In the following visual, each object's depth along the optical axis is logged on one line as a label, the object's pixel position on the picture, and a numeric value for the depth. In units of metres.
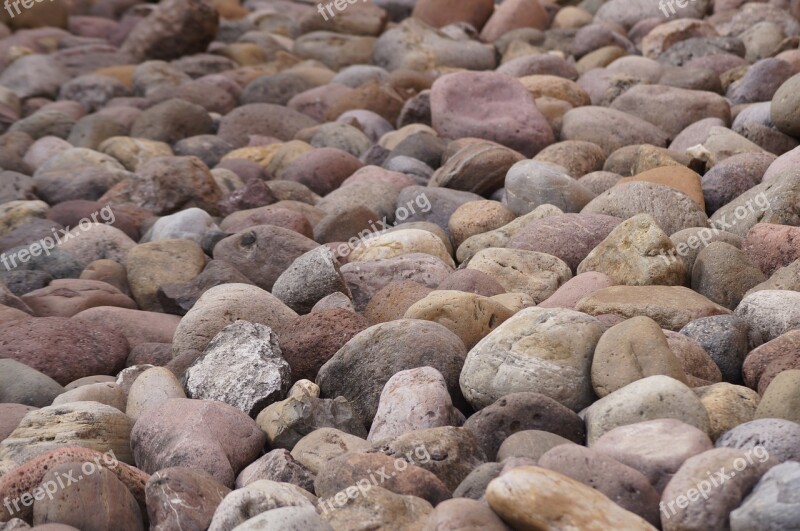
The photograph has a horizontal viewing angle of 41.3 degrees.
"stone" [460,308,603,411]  4.85
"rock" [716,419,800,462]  4.00
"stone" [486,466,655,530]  3.59
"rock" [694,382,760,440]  4.45
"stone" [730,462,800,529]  3.50
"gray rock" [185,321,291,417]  5.40
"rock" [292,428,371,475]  4.75
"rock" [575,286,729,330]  5.54
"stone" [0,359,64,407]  5.69
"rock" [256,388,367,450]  5.07
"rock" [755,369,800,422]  4.31
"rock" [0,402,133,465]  4.94
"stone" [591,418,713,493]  3.98
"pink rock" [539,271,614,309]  5.98
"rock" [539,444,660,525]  3.82
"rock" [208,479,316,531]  4.02
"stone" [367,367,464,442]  4.82
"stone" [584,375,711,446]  4.34
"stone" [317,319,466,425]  5.23
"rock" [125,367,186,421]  5.39
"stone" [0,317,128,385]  6.11
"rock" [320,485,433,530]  3.99
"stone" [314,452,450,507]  4.22
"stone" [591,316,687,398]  4.68
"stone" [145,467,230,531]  4.23
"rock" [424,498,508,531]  3.66
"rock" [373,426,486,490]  4.36
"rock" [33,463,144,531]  4.17
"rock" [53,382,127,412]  5.46
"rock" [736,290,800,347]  5.26
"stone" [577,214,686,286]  6.08
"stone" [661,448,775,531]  3.66
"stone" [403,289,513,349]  5.58
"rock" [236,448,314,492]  4.55
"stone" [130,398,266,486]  4.80
